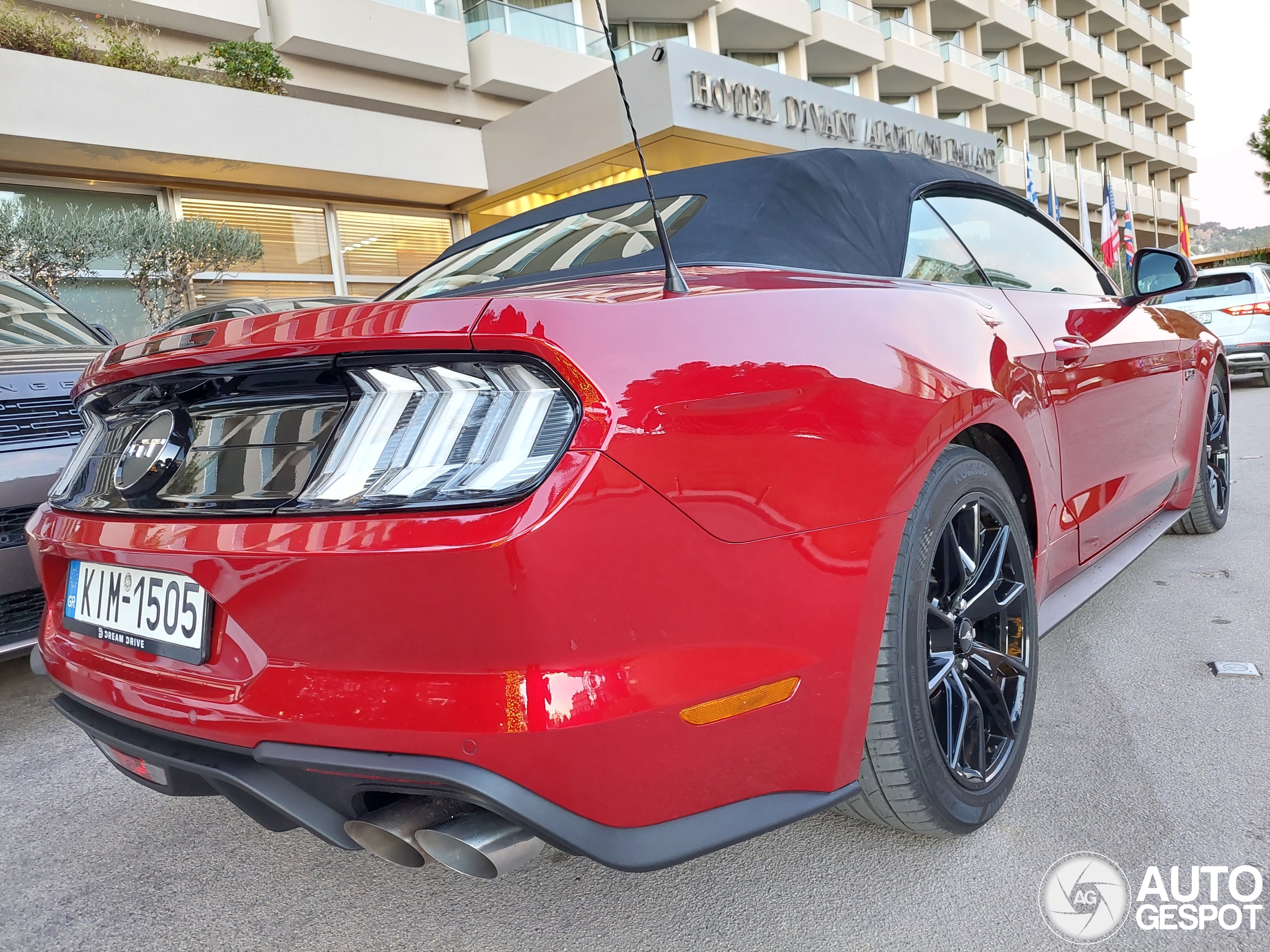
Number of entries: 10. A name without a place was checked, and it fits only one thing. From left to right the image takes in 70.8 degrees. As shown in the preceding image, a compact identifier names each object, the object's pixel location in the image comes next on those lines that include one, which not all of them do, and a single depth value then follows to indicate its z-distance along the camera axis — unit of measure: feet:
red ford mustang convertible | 3.74
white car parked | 34.01
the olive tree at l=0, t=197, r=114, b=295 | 31.91
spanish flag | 76.33
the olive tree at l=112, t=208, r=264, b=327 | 34.83
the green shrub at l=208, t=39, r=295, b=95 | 39.88
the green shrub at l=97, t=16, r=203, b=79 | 36.35
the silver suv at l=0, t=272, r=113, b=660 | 8.30
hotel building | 36.65
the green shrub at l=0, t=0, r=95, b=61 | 33.40
